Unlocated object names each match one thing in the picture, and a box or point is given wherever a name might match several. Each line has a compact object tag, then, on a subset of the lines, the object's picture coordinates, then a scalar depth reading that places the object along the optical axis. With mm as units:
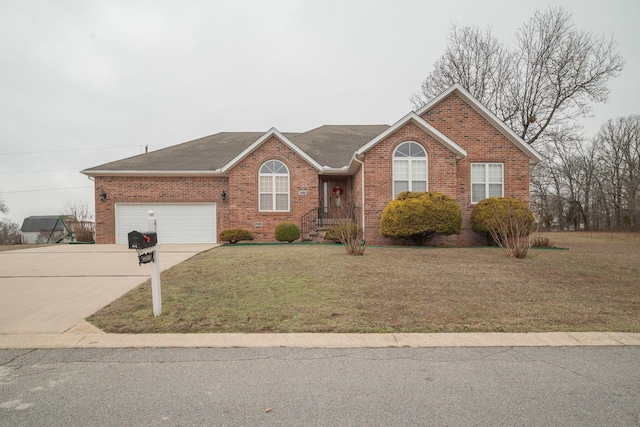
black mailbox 4898
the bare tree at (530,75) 22750
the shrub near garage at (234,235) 16062
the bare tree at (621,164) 33750
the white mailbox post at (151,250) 4926
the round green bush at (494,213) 14086
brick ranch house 15078
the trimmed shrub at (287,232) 16078
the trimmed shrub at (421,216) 13438
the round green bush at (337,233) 13005
